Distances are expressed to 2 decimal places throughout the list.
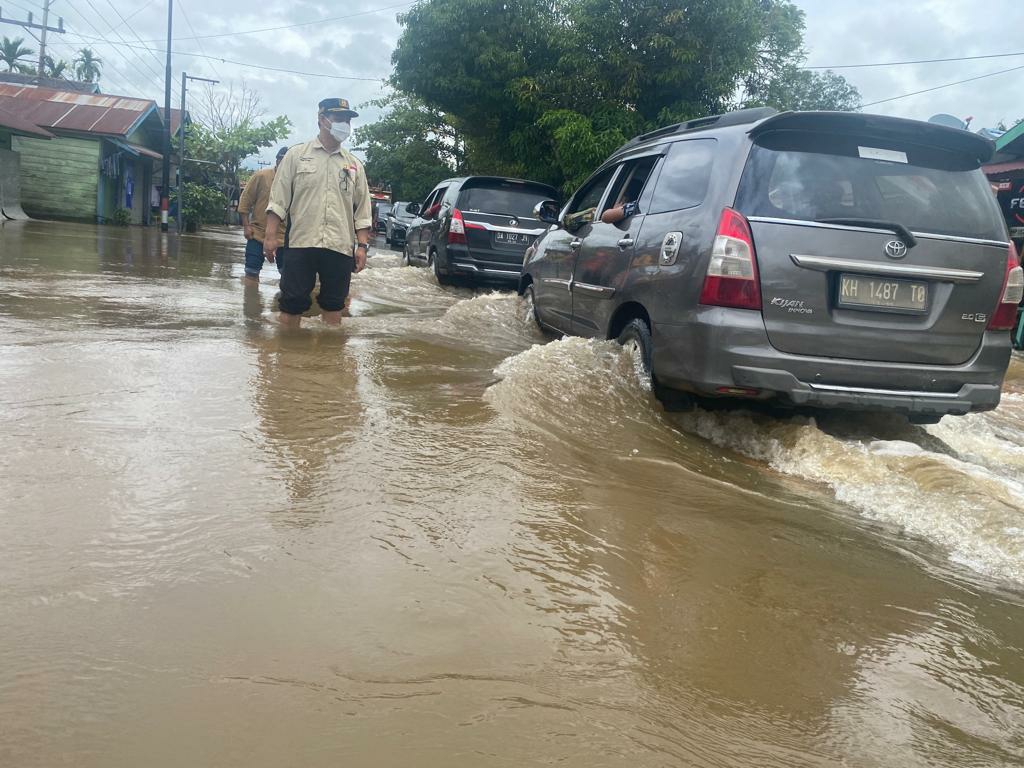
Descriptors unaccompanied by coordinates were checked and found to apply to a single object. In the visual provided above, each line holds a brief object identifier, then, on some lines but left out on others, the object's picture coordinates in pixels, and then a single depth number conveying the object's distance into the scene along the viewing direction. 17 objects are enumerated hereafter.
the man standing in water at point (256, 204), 9.17
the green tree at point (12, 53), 59.88
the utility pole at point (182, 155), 26.27
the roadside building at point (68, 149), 24.58
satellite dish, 10.75
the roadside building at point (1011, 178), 11.91
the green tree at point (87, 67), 67.66
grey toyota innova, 3.81
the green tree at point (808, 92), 23.55
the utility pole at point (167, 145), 24.78
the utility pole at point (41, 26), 33.09
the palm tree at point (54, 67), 55.31
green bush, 28.36
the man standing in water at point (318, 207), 6.05
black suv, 10.54
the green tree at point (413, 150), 39.25
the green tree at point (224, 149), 35.25
